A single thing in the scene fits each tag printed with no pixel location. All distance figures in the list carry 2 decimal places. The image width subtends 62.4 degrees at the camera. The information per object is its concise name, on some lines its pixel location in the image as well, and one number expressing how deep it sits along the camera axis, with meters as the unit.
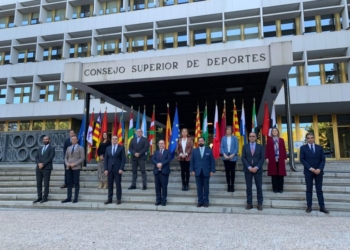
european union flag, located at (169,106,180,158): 11.42
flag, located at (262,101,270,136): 11.38
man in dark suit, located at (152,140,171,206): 7.34
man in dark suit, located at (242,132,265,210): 6.82
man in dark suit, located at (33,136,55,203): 8.02
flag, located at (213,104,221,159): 11.93
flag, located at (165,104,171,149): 13.33
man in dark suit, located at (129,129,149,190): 8.41
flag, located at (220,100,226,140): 12.34
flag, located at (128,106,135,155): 12.38
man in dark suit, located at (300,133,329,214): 6.47
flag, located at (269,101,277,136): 11.14
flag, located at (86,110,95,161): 11.78
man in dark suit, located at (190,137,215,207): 7.15
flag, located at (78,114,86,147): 11.77
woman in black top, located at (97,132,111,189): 8.73
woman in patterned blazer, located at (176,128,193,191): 8.12
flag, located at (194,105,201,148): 12.99
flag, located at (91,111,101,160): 12.16
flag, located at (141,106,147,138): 12.55
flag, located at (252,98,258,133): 11.99
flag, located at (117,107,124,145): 11.93
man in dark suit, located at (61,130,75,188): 9.16
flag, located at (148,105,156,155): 12.71
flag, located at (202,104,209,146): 12.09
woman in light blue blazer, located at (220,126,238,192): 7.85
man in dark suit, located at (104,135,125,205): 7.59
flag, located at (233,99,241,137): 12.21
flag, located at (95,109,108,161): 12.52
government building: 10.10
